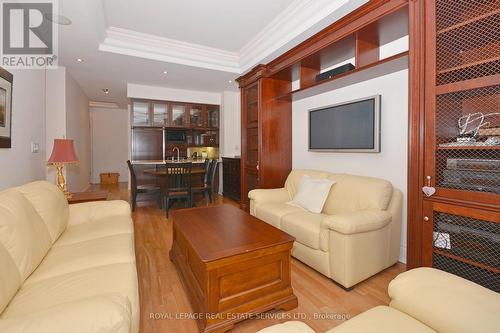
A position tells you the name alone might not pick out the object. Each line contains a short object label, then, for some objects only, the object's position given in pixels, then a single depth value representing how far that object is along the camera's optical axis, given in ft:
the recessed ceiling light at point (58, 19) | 8.11
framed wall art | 6.89
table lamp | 9.34
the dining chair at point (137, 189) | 14.11
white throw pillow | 8.79
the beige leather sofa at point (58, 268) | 2.55
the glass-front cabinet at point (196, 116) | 19.48
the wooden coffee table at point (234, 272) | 4.93
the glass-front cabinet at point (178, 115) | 18.92
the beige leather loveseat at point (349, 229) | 6.34
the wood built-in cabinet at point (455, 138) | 4.84
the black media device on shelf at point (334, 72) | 8.21
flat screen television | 8.55
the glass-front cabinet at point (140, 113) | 17.74
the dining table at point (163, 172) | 13.89
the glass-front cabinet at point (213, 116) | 20.18
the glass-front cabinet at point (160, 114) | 18.31
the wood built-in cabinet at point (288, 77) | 7.30
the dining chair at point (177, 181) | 13.16
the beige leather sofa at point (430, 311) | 2.75
